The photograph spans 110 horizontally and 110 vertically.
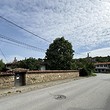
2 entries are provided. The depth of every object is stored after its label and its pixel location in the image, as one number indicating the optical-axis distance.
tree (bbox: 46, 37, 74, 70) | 27.87
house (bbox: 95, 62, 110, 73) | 56.09
